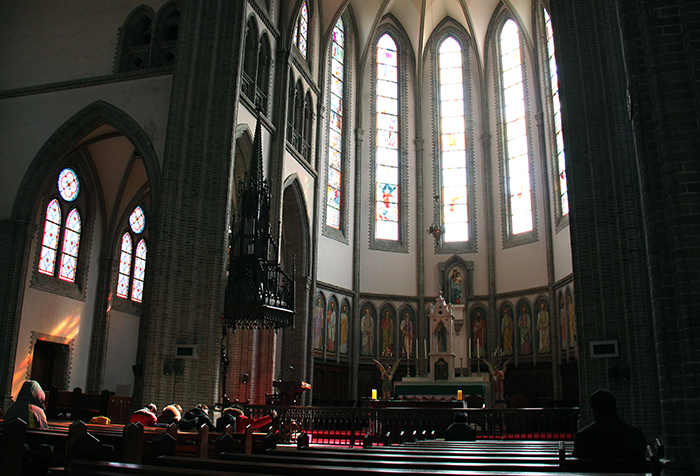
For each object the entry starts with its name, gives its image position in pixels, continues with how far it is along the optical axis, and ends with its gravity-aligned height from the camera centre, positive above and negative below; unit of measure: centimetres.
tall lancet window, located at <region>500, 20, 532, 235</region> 2367 +1013
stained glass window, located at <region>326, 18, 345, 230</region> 2398 +1009
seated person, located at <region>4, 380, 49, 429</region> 629 -24
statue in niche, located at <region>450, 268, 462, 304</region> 2420 +400
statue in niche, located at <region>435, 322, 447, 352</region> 1866 +155
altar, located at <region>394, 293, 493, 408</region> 1628 +29
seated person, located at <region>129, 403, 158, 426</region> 817 -43
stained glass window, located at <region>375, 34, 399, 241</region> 2542 +1024
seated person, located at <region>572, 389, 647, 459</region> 439 -32
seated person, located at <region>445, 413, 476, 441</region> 934 -61
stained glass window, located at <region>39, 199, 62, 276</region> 1803 +423
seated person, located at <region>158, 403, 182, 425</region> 852 -43
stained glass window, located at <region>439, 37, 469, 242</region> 2533 +1024
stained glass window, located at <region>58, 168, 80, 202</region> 1891 +605
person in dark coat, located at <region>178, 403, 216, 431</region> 775 -44
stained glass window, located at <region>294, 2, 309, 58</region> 2181 +1258
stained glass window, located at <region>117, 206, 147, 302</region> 2145 +433
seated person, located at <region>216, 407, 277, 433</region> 818 -51
